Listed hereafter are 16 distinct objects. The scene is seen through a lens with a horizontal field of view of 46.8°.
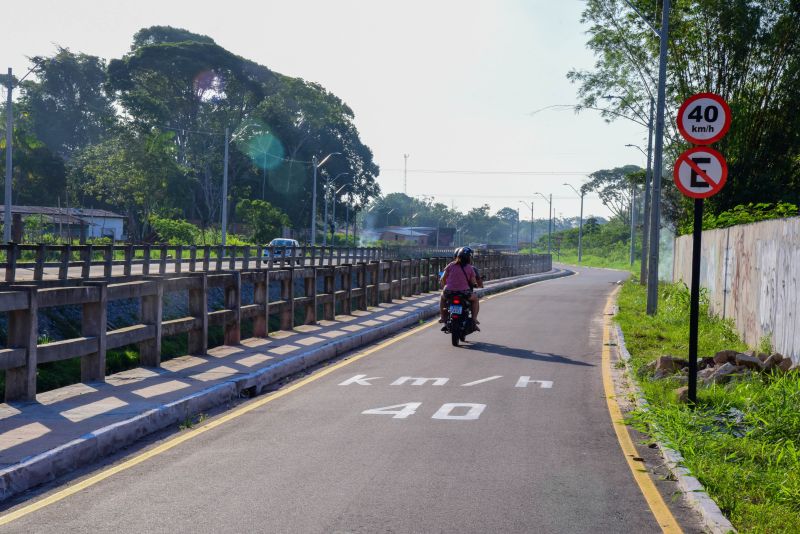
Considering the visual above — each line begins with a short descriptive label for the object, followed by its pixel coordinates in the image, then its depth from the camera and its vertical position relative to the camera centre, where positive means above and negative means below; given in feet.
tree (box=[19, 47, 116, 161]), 336.90 +48.24
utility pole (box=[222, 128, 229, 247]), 185.57 +7.92
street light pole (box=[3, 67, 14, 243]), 114.62 +8.65
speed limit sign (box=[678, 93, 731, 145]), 32.99 +4.70
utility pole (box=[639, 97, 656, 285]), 118.73 +4.25
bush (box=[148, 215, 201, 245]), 217.36 +0.95
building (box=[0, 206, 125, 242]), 215.92 +3.22
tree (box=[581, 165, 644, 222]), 448.65 +30.17
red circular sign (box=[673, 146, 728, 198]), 33.35 +2.80
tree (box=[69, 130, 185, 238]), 242.99 +17.00
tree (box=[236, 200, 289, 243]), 238.89 +4.96
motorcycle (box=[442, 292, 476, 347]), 56.80 -4.57
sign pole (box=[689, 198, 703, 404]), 33.35 -1.95
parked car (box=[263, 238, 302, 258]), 149.59 -1.83
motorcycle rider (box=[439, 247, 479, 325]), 57.31 -2.08
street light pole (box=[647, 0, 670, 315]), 74.79 +5.48
